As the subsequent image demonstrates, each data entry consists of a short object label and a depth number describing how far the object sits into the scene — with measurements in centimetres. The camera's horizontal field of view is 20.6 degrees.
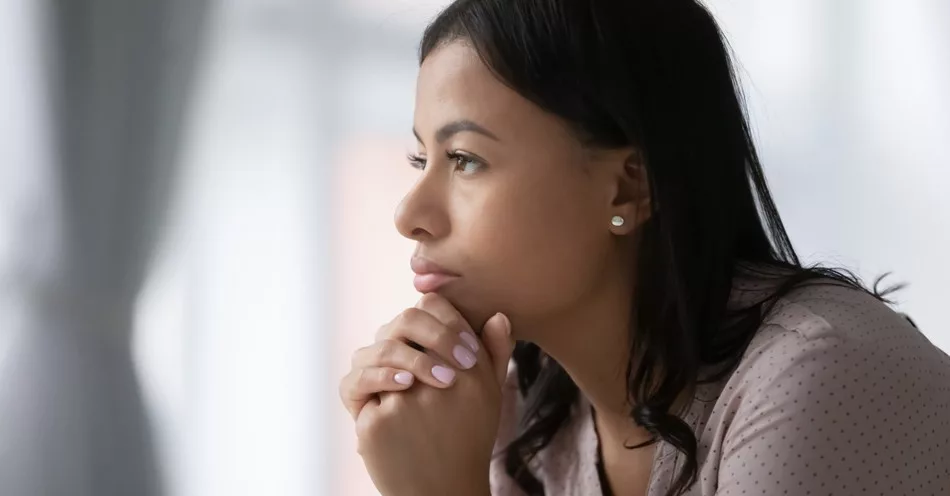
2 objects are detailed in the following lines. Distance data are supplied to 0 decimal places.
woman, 150
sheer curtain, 156
